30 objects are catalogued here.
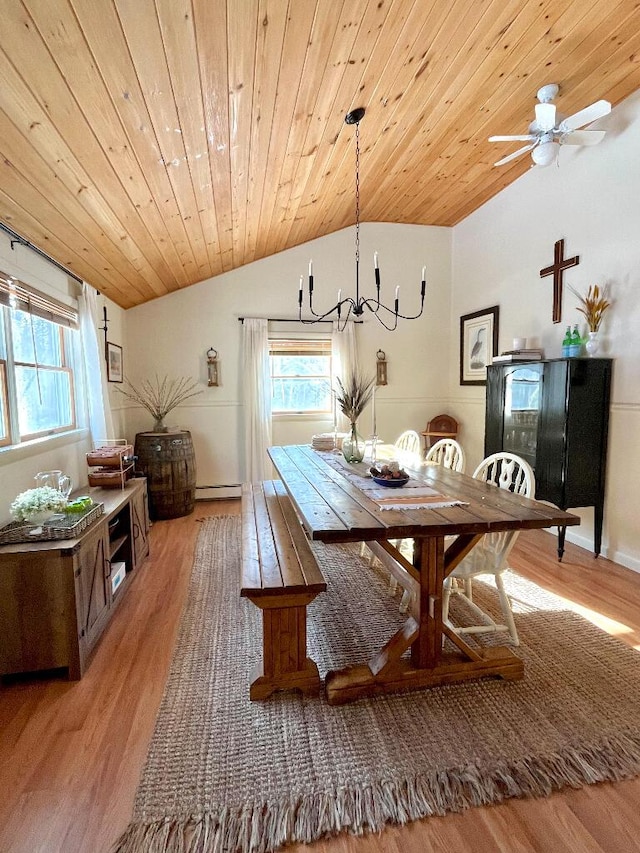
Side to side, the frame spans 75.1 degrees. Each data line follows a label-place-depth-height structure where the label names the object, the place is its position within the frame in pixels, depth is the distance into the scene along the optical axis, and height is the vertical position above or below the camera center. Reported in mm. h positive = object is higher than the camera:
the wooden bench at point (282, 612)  1626 -879
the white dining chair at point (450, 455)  2654 -451
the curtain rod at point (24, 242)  2113 +820
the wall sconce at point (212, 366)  4508 +277
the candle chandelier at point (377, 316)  4633 +848
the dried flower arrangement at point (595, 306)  2992 +598
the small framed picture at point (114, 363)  3752 +269
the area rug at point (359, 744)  1213 -1226
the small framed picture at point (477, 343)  4266 +503
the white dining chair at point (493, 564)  1939 -825
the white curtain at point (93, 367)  3055 +187
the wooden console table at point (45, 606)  1740 -906
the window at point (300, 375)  4707 +183
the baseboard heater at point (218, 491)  4641 -1115
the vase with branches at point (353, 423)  2578 -202
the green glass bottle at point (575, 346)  3080 +322
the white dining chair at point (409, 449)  2749 -449
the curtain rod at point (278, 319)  4578 +787
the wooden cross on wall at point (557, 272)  3365 +965
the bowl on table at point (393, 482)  2027 -444
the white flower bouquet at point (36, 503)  1922 -518
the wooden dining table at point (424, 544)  1516 -636
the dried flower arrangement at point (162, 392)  4410 -3
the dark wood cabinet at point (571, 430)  2949 -295
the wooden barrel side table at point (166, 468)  3865 -715
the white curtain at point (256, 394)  4496 -29
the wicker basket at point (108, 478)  2828 -580
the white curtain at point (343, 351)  4668 +446
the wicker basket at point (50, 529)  1838 -622
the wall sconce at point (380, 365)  4844 +298
